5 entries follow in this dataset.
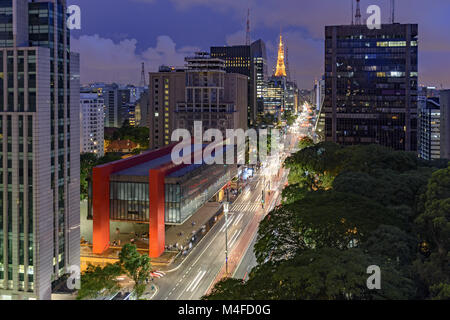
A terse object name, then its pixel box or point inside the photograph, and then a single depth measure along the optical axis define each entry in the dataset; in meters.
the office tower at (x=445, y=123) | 113.94
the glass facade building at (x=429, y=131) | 122.25
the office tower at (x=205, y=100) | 122.25
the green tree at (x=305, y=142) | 127.93
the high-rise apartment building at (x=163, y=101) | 125.06
